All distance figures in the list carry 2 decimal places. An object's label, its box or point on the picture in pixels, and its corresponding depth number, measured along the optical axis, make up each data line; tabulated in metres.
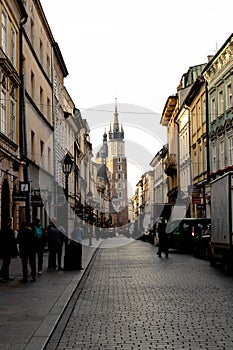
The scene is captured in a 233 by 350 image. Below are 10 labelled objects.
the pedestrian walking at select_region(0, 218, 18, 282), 16.84
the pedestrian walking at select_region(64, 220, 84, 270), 20.55
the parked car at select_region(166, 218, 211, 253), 32.58
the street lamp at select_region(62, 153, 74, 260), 24.05
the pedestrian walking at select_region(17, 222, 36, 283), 16.56
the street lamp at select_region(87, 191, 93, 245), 57.02
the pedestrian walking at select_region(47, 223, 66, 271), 20.62
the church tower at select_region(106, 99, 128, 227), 186.25
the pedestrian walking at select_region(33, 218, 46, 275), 19.30
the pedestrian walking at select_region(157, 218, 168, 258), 28.75
